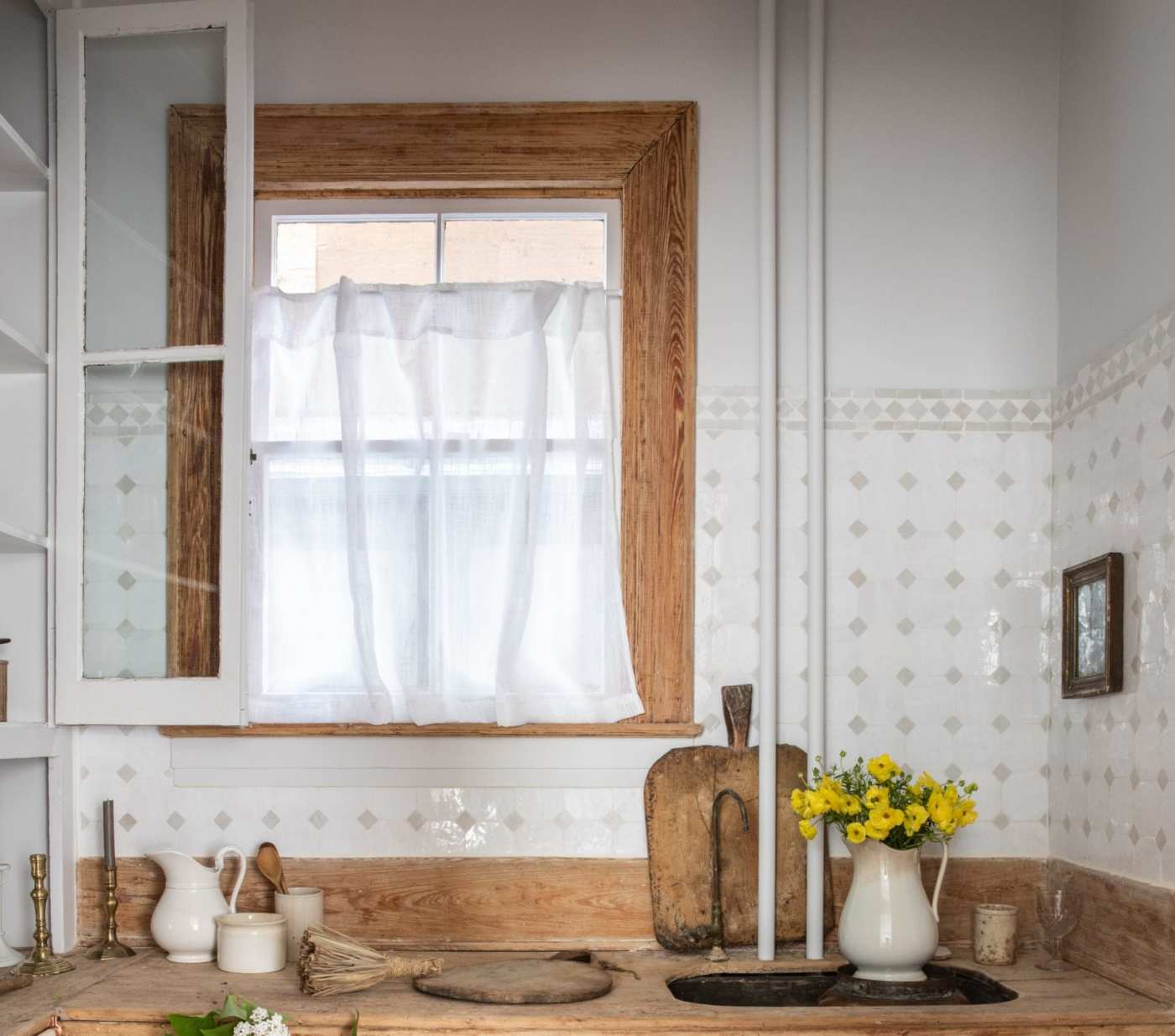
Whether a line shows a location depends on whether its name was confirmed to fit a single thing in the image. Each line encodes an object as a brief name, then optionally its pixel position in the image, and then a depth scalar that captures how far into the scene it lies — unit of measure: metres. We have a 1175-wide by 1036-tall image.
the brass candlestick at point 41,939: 2.65
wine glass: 2.65
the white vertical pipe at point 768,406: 2.86
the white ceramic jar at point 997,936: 2.75
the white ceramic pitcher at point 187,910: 2.76
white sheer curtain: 2.93
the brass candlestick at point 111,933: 2.82
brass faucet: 2.79
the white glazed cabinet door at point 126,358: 2.78
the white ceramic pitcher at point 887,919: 2.57
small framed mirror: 2.57
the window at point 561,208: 2.92
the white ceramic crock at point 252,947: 2.65
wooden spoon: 2.86
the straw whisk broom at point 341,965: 2.45
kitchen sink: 2.59
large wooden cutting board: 2.88
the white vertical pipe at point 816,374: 2.87
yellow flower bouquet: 2.57
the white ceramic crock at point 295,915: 2.80
